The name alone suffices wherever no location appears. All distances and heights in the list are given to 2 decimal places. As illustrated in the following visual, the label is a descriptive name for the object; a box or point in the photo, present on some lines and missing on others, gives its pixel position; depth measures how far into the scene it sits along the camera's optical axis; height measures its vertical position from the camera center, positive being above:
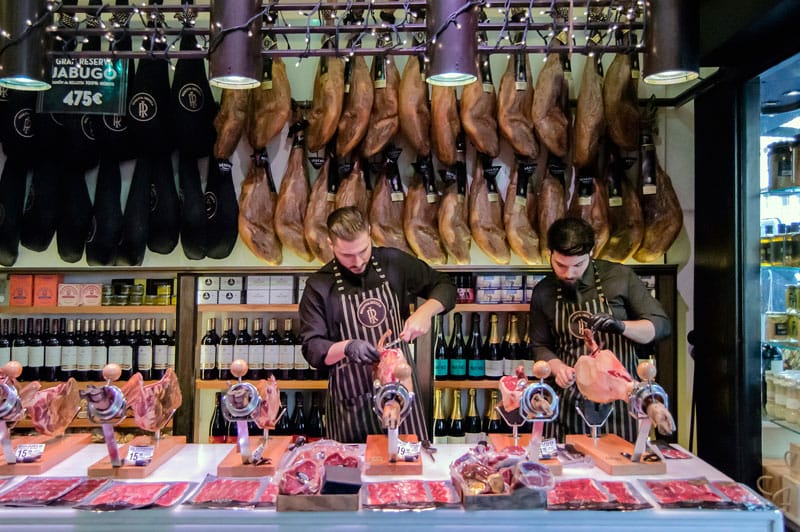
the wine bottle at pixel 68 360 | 4.07 -0.47
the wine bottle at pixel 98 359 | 4.10 -0.47
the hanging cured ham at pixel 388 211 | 4.04 +0.37
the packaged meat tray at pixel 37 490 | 1.91 -0.59
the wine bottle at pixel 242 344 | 4.05 -0.39
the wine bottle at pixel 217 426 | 4.35 -0.90
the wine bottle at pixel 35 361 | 4.05 -0.48
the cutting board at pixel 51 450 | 2.21 -0.58
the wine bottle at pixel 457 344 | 4.29 -0.39
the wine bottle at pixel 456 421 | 4.24 -0.84
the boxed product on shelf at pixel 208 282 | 4.07 -0.03
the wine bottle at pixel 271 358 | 4.05 -0.45
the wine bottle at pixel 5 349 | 4.09 -0.42
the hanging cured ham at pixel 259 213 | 4.06 +0.35
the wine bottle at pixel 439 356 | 4.04 -0.46
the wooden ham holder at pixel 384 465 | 2.17 -0.57
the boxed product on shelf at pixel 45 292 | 4.13 -0.10
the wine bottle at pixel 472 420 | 4.24 -0.84
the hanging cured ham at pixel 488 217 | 4.00 +0.33
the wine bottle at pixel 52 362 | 4.07 -0.49
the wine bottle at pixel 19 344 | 4.08 -0.39
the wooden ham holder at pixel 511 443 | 2.20 -0.56
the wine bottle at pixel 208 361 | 4.07 -0.48
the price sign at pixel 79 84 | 3.37 +0.89
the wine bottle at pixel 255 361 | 4.04 -0.47
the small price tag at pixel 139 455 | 2.24 -0.56
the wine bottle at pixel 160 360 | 4.14 -0.48
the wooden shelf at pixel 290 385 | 4.00 -0.60
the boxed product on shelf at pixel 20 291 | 4.11 -0.09
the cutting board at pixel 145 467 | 2.17 -0.58
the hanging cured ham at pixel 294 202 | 4.04 +0.42
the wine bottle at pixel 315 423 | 4.24 -0.86
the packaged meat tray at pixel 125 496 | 1.89 -0.60
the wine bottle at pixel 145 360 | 4.11 -0.48
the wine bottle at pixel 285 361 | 4.05 -0.47
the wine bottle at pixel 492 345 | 4.22 -0.40
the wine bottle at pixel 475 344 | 4.22 -0.39
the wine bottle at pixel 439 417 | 4.23 -0.82
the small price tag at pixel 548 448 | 2.30 -0.54
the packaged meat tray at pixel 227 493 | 1.91 -0.59
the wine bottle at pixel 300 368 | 4.06 -0.51
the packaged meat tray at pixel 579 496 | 1.89 -0.59
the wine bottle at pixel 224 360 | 4.07 -0.47
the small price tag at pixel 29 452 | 2.27 -0.56
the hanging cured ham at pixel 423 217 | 4.01 +0.33
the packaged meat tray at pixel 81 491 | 1.94 -0.60
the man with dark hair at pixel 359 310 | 3.11 -0.15
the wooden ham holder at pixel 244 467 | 2.17 -0.57
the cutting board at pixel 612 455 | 2.19 -0.56
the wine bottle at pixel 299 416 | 4.31 -0.83
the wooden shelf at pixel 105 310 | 4.08 -0.19
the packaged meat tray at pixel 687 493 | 1.90 -0.58
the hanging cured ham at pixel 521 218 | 3.98 +0.33
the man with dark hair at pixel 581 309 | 3.02 -0.14
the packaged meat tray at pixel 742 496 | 1.89 -0.58
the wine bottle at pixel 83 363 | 4.09 -0.49
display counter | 1.86 -0.62
